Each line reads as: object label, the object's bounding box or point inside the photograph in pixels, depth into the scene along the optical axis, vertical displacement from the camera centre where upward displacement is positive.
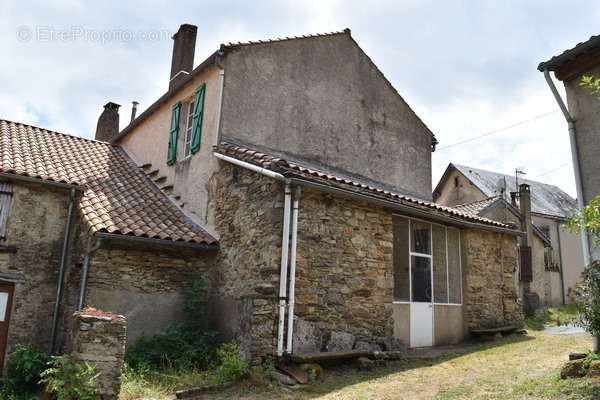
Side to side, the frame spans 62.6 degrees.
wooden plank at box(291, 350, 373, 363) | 7.68 -0.83
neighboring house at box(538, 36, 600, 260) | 7.34 +3.13
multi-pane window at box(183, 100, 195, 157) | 11.90 +4.06
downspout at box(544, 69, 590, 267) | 7.16 +2.46
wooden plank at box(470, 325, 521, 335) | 11.03 -0.46
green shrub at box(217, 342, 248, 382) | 7.52 -1.04
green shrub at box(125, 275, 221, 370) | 8.40 -0.86
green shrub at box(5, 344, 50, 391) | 8.24 -1.29
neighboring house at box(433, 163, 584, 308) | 19.49 +4.06
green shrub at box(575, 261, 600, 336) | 5.93 +0.18
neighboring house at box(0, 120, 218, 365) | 9.05 +0.75
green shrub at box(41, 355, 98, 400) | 5.88 -1.04
